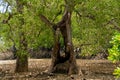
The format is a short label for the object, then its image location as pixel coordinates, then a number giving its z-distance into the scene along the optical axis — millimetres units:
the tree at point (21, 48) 16344
